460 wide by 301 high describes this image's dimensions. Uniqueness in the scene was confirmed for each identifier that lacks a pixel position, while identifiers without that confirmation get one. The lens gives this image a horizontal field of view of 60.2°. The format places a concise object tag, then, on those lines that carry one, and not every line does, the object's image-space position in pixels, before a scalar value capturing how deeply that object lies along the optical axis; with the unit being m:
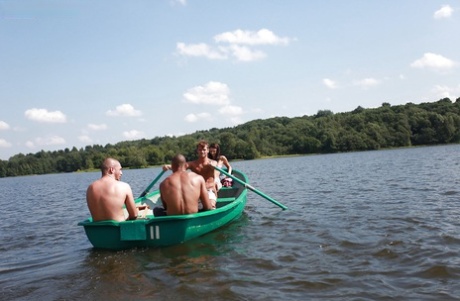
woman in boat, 10.18
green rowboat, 6.62
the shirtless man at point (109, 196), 6.44
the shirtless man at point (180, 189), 6.81
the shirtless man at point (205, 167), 8.48
